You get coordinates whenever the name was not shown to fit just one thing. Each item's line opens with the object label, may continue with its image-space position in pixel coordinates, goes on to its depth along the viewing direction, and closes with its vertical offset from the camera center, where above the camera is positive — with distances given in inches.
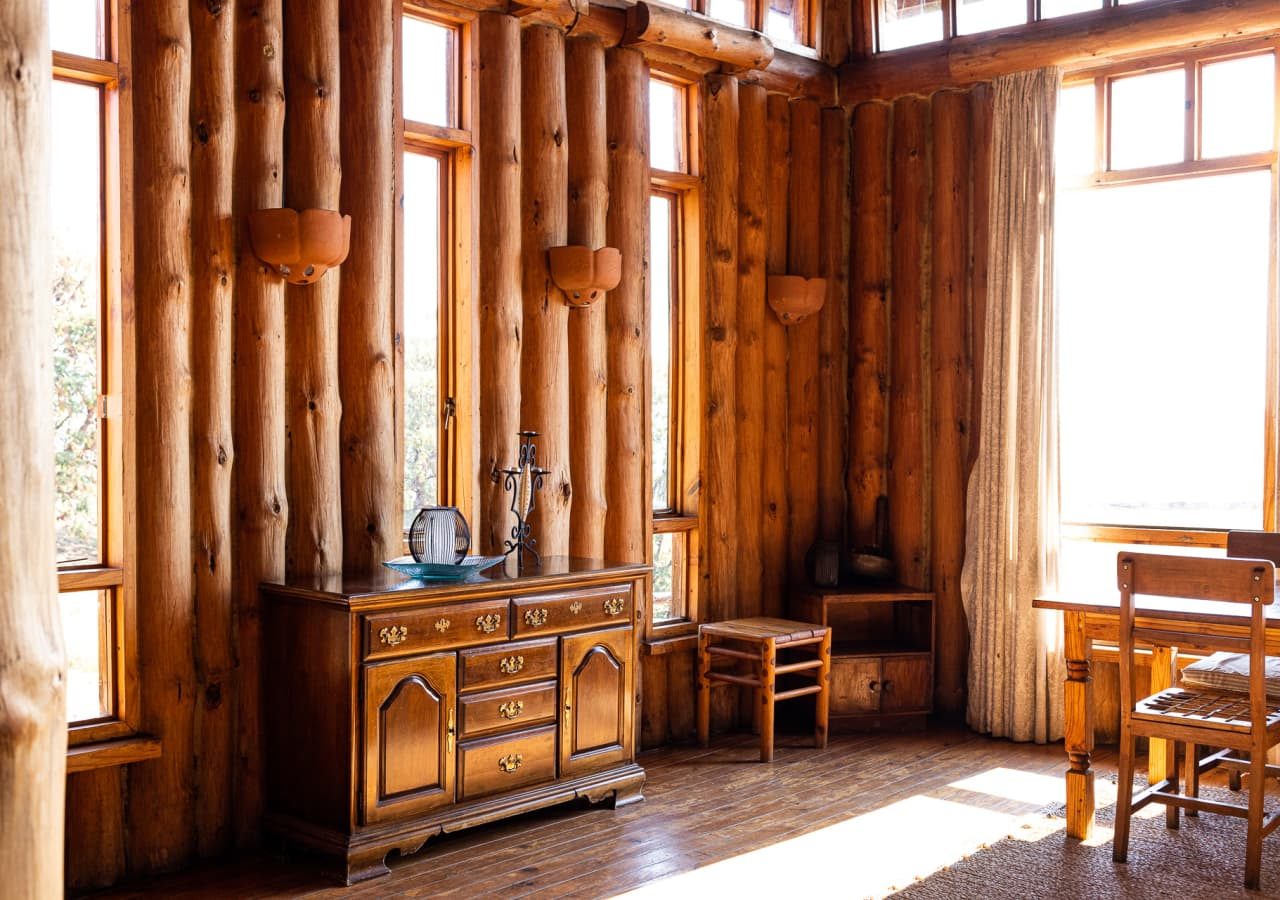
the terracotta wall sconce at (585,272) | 215.6 +25.4
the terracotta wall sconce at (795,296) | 256.1 +25.1
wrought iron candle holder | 207.5 -11.8
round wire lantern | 181.8 -17.0
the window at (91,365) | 167.0 +7.4
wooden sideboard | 166.9 -40.0
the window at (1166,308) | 231.5 +21.0
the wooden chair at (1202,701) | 159.3 -38.9
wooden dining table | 178.4 -39.2
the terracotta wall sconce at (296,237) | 176.4 +25.6
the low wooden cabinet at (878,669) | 248.4 -49.6
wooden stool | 228.4 -45.0
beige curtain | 243.8 -6.5
